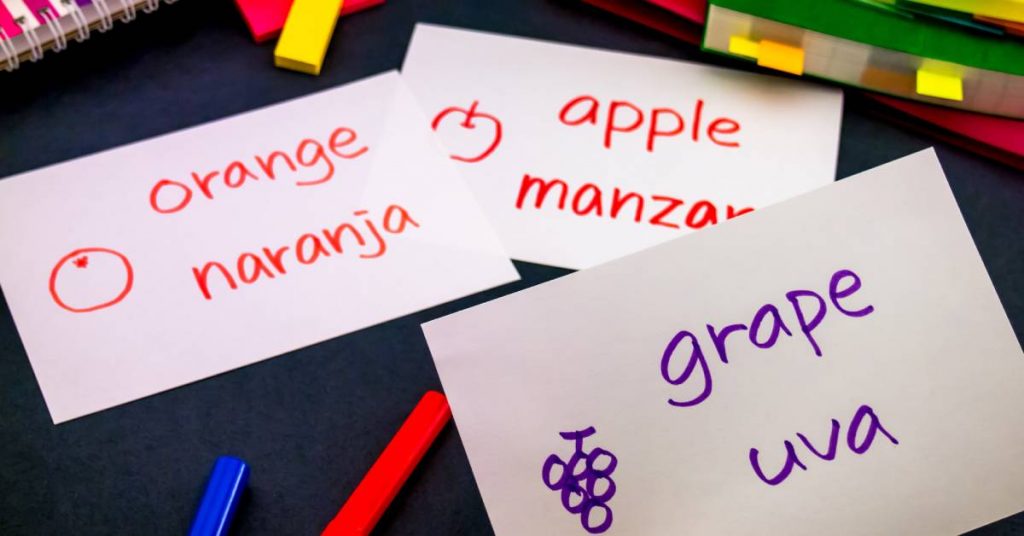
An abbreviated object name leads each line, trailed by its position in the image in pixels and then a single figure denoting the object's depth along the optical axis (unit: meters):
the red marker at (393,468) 0.48
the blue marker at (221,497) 0.48
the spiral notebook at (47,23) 0.59
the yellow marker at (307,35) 0.63
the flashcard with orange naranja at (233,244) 0.55
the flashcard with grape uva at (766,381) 0.44
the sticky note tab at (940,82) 0.58
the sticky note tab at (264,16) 0.64
